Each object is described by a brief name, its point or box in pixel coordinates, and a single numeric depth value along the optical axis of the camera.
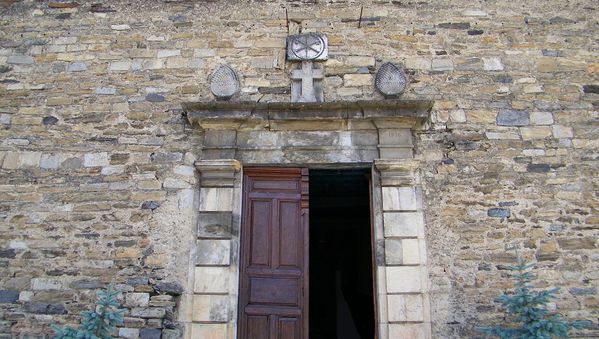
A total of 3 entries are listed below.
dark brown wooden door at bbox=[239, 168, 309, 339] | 4.05
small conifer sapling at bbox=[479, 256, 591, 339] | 3.52
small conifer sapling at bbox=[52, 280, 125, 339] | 3.57
